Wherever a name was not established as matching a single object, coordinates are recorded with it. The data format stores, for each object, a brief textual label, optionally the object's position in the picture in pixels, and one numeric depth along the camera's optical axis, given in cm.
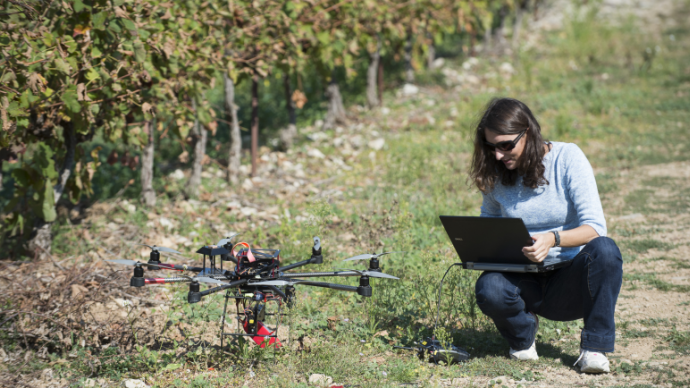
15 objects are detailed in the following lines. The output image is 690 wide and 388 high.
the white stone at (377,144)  1423
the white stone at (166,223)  1013
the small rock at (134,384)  596
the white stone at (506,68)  2087
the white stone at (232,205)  1093
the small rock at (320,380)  580
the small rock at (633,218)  1061
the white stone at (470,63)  2152
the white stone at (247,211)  1064
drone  531
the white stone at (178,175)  1225
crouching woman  559
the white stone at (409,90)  1887
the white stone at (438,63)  2230
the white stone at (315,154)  1373
